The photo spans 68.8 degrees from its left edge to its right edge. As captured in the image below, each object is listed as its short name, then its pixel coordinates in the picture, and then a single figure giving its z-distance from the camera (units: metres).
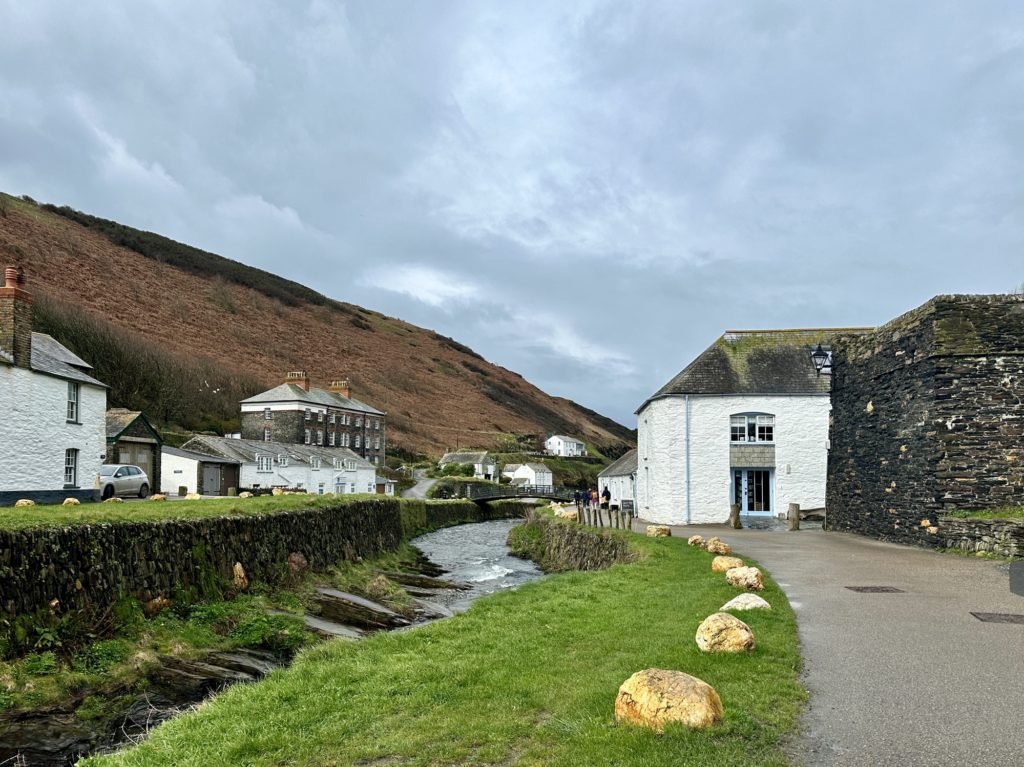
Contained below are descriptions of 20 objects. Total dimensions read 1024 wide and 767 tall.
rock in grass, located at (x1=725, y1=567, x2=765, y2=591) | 12.12
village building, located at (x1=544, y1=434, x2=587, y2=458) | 145.05
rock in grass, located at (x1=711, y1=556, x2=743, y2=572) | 14.55
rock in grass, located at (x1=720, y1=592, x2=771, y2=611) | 10.09
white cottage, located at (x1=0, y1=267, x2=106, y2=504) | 23.36
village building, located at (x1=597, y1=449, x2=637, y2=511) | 47.47
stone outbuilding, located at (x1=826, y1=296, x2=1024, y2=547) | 18.31
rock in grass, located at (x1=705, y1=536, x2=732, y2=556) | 18.16
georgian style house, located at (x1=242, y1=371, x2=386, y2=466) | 79.00
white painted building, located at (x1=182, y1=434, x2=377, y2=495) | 50.91
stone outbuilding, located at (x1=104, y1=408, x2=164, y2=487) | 36.94
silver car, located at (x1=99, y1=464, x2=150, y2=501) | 29.17
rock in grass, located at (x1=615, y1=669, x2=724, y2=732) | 5.68
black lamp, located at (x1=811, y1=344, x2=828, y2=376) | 26.39
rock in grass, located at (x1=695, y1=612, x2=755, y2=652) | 7.94
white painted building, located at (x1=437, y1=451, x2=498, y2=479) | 104.81
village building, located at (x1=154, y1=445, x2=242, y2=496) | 46.06
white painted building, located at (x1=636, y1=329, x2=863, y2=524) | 33.00
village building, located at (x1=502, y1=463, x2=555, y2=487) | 111.12
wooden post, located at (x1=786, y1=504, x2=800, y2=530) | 27.56
